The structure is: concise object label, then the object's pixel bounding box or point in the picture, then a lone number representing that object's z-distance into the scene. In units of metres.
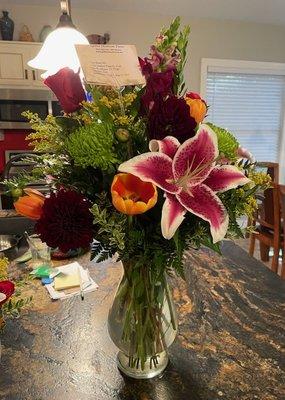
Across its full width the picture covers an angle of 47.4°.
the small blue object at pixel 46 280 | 1.17
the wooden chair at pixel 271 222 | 2.50
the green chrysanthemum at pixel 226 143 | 0.63
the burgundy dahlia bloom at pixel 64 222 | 0.55
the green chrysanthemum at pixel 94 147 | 0.55
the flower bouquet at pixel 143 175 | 0.56
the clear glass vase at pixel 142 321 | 0.69
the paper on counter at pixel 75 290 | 1.10
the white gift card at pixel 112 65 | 0.61
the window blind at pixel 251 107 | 4.11
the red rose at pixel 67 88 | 0.63
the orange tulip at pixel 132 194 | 0.54
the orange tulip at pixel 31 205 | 0.60
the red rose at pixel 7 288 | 0.71
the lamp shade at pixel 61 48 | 1.35
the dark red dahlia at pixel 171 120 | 0.56
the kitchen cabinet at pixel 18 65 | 3.16
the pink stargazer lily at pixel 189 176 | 0.55
